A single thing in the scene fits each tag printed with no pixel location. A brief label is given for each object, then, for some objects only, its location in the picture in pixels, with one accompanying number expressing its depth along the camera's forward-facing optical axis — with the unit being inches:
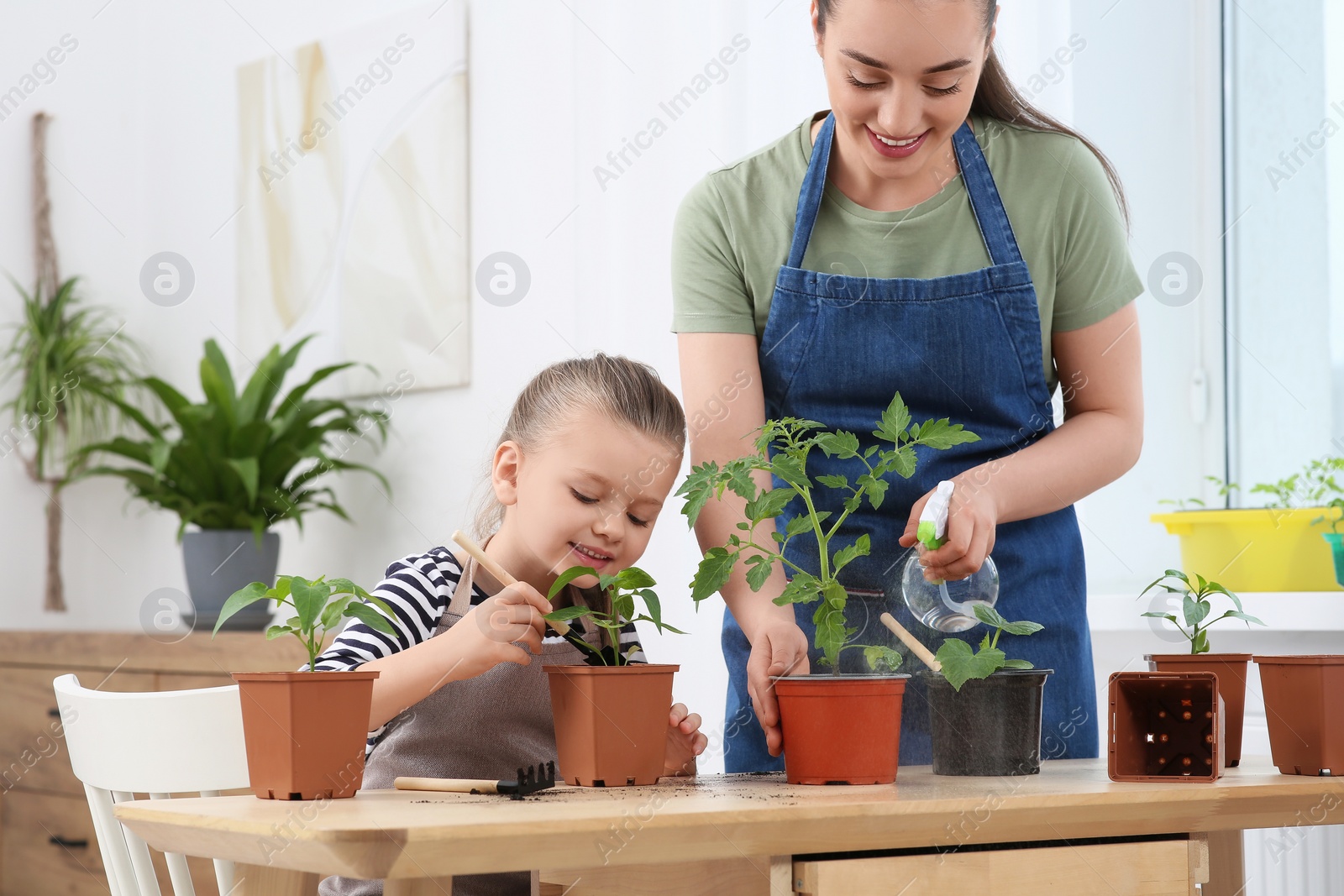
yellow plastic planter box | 179.9
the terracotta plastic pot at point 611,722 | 120.9
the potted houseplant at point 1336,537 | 170.0
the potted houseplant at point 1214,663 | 130.6
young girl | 134.2
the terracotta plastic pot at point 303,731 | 116.2
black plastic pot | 125.2
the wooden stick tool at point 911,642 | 126.0
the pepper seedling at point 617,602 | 123.3
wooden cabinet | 252.6
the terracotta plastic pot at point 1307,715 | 127.9
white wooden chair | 126.7
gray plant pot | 267.3
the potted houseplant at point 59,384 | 317.9
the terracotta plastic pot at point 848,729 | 122.7
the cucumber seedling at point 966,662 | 123.6
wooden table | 110.2
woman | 139.3
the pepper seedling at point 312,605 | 117.8
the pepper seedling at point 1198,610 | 130.4
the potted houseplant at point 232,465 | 268.4
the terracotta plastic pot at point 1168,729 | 124.1
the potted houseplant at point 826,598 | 122.7
